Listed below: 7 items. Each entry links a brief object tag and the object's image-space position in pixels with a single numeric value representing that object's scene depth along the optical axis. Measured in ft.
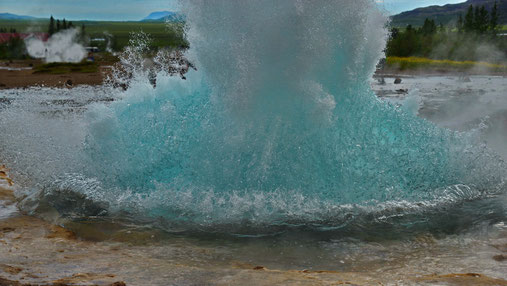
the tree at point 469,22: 129.70
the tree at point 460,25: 133.43
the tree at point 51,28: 150.59
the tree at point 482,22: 129.49
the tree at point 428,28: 136.67
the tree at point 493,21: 133.18
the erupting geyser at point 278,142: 13.79
